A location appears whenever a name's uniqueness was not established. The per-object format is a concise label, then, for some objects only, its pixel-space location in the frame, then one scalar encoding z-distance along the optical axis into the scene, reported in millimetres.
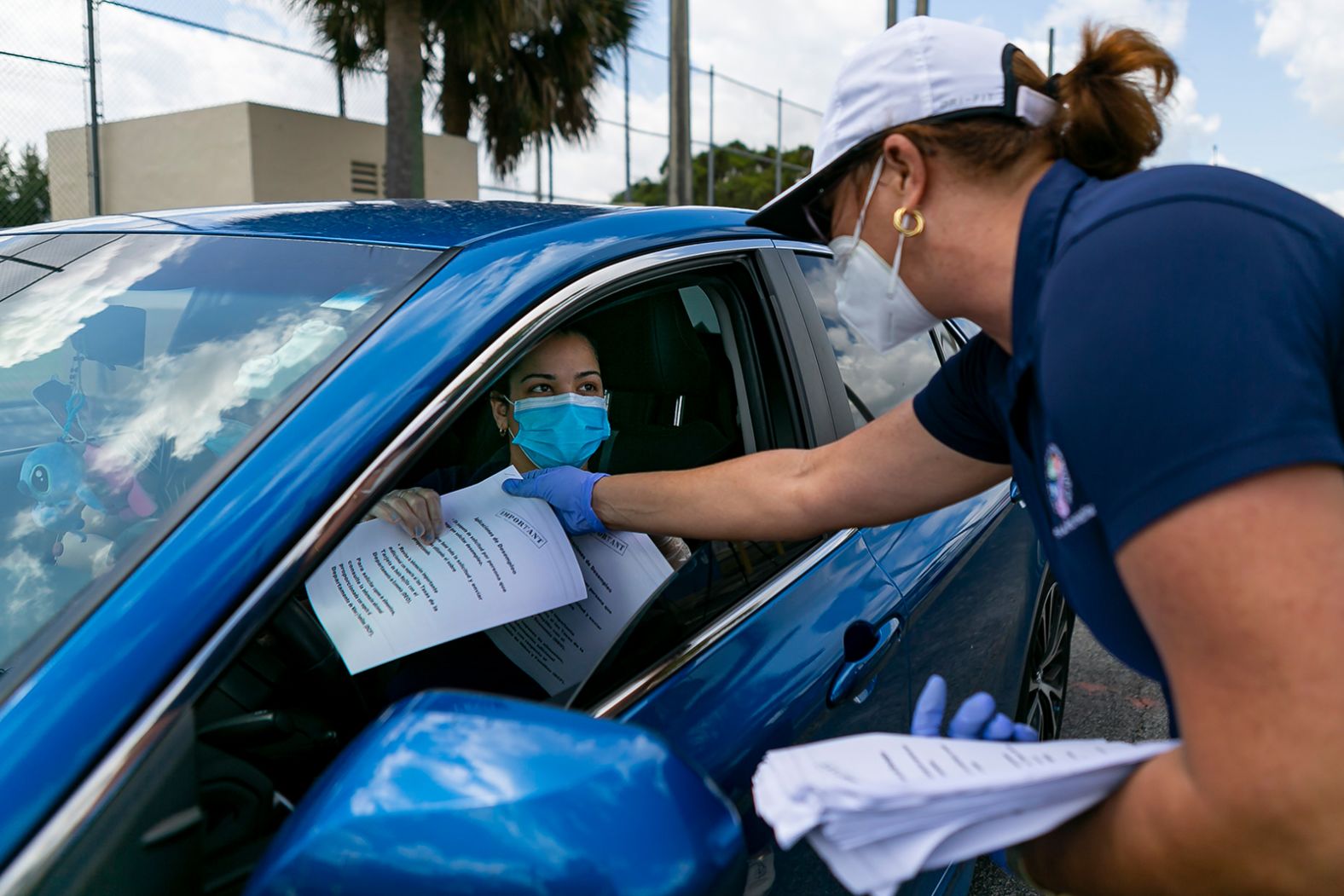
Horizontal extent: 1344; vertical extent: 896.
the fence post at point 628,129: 16156
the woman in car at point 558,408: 2162
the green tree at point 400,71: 11727
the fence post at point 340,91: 12820
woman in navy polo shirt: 845
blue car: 932
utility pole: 11398
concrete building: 10617
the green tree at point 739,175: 19547
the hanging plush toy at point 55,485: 1335
